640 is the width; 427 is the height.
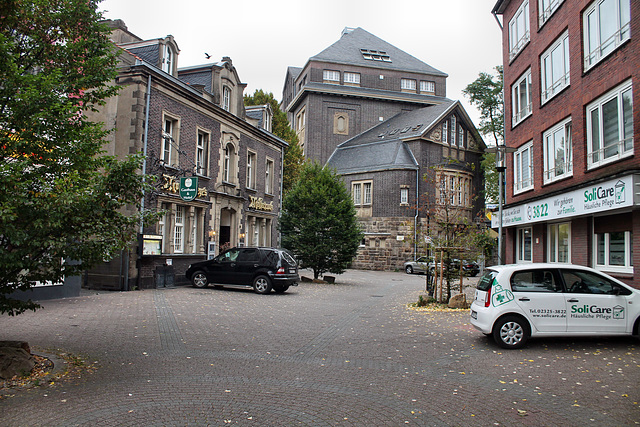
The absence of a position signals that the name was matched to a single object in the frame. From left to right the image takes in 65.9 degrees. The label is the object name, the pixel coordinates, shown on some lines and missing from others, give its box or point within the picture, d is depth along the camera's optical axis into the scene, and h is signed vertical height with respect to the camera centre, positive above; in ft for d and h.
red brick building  39.99 +12.25
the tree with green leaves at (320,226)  83.71 +3.78
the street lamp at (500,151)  48.27 +9.84
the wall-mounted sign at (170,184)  63.82 +8.02
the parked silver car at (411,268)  125.80 -4.58
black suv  59.67 -2.88
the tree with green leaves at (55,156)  20.26 +3.93
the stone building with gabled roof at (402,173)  133.39 +21.48
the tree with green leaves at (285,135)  137.69 +32.55
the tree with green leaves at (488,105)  142.82 +43.55
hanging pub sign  64.23 +7.45
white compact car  28.89 -3.11
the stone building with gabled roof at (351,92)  171.42 +55.88
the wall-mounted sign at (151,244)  59.52 +0.05
